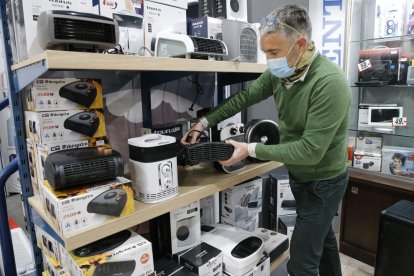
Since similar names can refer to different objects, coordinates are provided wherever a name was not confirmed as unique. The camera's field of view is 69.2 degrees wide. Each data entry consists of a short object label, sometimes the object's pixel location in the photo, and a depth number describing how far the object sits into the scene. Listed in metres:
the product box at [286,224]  1.94
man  1.08
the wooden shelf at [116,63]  0.72
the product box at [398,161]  2.11
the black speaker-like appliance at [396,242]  1.70
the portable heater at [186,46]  1.16
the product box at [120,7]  1.18
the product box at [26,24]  0.99
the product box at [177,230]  1.24
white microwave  2.22
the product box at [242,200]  1.58
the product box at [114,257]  0.88
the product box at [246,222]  1.61
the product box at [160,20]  1.35
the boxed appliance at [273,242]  1.51
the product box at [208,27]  1.44
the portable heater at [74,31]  0.77
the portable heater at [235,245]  1.27
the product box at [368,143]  2.31
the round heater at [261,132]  1.37
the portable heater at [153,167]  0.97
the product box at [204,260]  1.18
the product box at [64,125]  0.97
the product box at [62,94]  0.95
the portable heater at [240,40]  1.38
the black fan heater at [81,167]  0.81
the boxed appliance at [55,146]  0.98
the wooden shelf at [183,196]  0.81
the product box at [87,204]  0.78
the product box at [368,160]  2.23
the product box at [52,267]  0.98
